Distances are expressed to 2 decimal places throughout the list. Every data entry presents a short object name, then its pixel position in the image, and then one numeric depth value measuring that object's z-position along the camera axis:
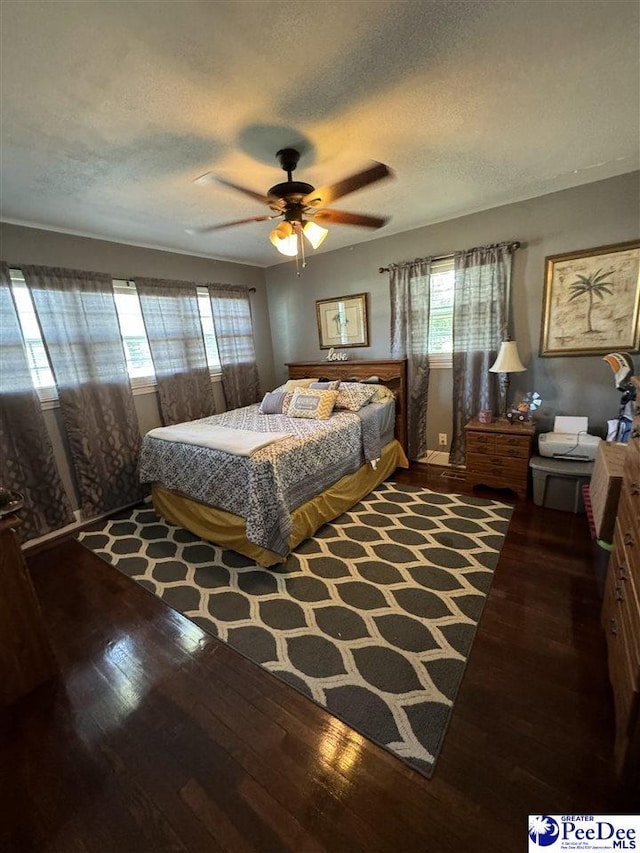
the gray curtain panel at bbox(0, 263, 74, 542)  2.57
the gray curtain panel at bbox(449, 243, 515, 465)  3.07
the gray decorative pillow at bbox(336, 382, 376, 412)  3.37
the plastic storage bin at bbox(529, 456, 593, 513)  2.61
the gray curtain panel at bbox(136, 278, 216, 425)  3.47
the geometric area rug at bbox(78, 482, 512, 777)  1.43
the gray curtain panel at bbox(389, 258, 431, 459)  3.52
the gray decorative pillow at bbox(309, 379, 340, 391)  3.57
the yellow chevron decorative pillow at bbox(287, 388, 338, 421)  3.22
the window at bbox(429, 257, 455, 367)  3.40
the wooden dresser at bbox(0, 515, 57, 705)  1.48
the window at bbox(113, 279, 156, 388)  3.30
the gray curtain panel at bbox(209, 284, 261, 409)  4.13
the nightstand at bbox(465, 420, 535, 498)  2.90
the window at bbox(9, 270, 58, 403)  2.66
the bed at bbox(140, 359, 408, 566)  2.19
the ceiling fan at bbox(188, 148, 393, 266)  1.62
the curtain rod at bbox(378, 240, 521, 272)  2.95
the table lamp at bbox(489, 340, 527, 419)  2.93
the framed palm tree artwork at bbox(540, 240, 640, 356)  2.61
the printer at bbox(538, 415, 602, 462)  2.67
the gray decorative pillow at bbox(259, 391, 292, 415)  3.51
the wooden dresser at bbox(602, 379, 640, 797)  1.05
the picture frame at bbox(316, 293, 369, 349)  4.00
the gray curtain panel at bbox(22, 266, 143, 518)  2.81
